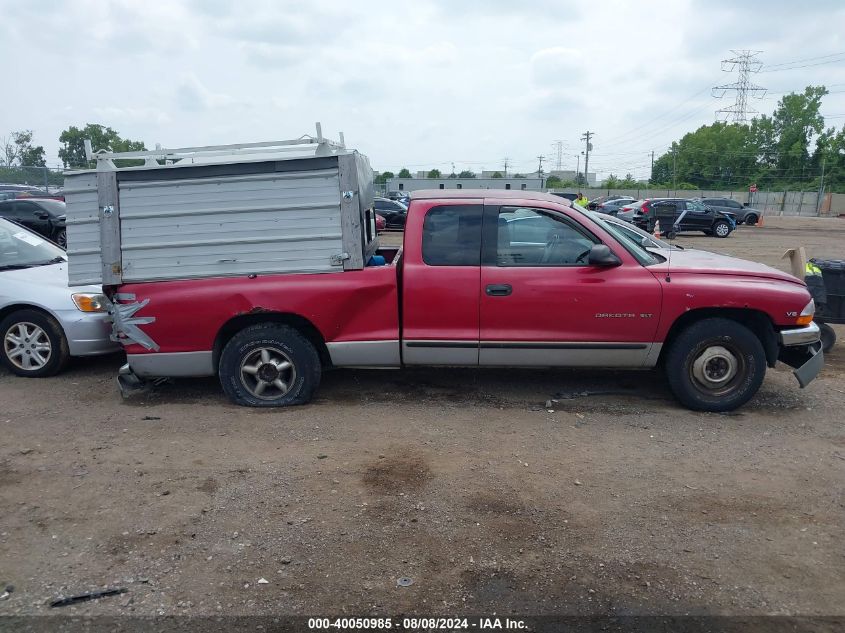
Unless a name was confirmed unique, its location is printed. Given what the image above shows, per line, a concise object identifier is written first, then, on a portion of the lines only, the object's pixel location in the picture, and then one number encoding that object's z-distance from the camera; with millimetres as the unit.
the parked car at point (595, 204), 38269
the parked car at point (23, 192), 21339
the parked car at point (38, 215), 14935
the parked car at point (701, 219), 27469
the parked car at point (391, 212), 28031
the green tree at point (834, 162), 71125
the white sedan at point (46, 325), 6312
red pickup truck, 5223
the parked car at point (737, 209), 35219
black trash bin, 6670
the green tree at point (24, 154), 40850
